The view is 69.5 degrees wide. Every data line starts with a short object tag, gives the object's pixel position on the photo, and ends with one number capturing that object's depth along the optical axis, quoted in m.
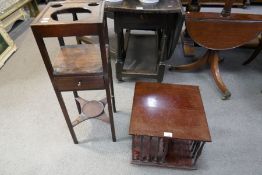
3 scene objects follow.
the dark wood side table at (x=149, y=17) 1.50
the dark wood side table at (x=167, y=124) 1.13
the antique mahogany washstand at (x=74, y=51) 0.89
